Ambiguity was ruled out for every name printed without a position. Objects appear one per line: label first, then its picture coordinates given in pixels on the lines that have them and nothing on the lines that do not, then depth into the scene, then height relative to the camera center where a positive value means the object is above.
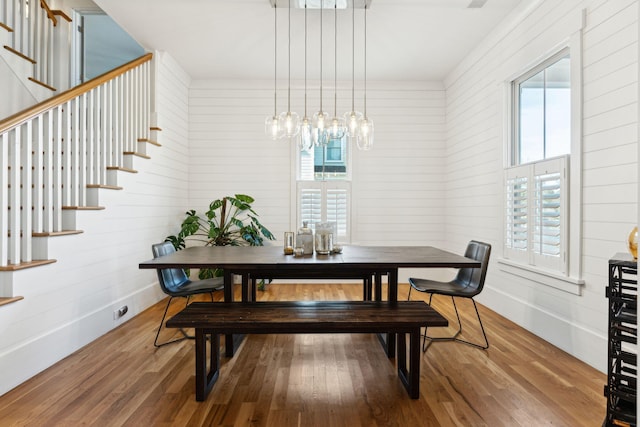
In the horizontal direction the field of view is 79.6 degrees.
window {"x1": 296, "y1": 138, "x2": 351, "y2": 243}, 5.68 +0.34
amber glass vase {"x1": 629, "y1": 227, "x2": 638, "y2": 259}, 1.88 -0.15
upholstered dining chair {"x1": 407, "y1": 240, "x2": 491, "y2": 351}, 3.12 -0.64
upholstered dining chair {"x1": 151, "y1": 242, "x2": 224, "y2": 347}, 3.12 -0.65
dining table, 2.56 -0.36
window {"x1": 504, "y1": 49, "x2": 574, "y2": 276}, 3.08 +0.38
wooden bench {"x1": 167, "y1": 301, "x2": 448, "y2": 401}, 2.21 -0.65
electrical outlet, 3.59 -0.99
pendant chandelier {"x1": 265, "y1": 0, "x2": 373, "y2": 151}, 3.34 +0.73
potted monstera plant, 4.92 -0.26
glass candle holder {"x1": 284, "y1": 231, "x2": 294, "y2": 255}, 3.07 -0.25
